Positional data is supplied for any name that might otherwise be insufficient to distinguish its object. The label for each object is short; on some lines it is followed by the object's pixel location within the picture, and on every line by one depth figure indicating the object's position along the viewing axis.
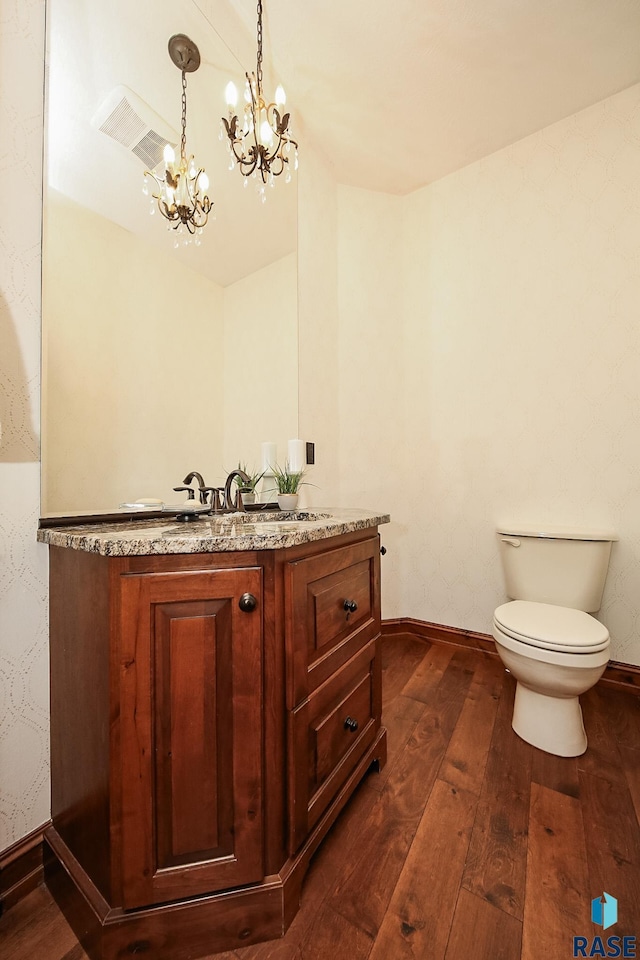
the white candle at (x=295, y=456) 1.71
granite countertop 0.77
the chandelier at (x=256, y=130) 1.36
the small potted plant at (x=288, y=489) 1.52
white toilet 1.35
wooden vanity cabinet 0.78
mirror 1.05
